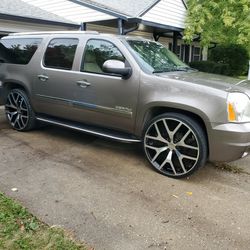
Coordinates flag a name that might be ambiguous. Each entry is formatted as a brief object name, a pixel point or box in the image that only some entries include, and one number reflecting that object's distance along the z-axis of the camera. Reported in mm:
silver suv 3893
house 12277
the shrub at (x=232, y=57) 17717
